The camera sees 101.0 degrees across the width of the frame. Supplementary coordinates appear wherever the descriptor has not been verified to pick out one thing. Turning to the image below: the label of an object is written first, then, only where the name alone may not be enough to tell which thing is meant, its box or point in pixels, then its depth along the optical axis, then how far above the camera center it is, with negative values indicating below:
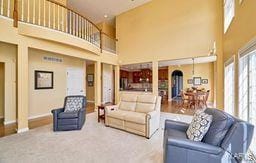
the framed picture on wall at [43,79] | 3.92 +0.10
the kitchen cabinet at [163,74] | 8.95 +0.66
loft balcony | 3.66 +2.43
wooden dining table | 5.48 -0.82
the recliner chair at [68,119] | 2.87 -1.03
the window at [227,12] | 2.92 +2.11
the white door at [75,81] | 4.99 +0.03
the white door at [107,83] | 6.61 -0.09
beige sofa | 2.62 -0.89
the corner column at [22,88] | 2.82 -0.17
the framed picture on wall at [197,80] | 7.30 +0.12
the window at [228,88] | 3.16 -0.21
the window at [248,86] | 1.76 -0.08
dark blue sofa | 1.27 -0.81
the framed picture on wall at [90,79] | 7.08 +0.18
